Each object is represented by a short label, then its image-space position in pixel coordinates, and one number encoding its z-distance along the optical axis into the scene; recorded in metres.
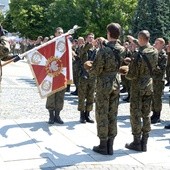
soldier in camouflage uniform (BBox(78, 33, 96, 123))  9.87
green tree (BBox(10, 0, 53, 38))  46.38
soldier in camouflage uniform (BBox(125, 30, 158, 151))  7.38
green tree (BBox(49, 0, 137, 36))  36.44
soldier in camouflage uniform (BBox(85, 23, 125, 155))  7.12
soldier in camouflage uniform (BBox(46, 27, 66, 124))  9.41
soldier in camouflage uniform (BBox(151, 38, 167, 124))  10.34
